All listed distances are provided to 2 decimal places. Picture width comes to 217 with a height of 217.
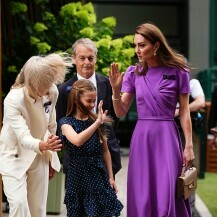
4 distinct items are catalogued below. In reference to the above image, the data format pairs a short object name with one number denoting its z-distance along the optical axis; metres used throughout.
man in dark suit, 12.78
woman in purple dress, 11.18
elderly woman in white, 10.81
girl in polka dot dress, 11.61
